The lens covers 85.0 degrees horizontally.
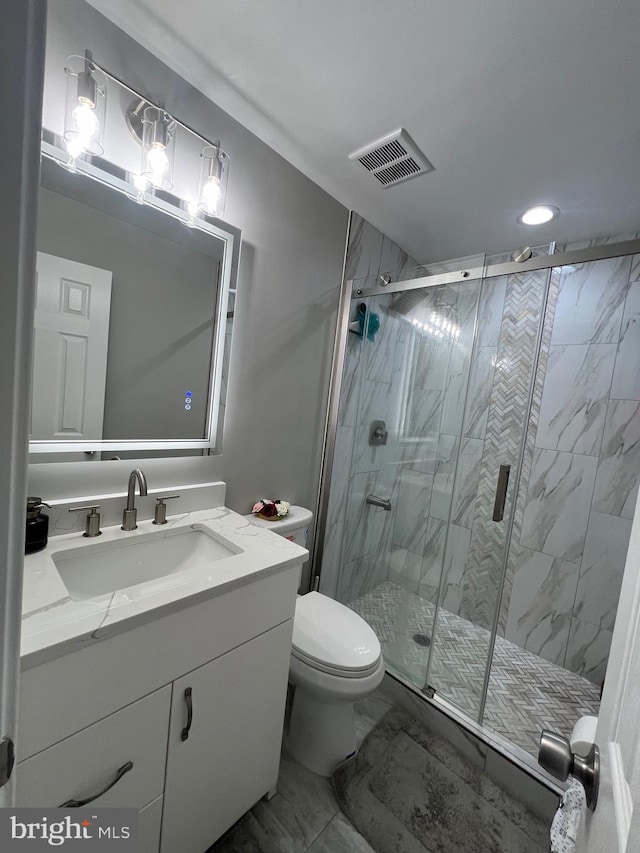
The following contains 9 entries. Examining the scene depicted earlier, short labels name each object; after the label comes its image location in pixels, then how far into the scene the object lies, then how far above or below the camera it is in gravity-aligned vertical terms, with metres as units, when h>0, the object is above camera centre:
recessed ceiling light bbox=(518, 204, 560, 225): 1.67 +1.03
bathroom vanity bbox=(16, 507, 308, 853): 0.67 -0.66
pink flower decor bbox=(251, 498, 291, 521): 1.54 -0.49
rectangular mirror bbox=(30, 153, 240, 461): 1.02 +0.20
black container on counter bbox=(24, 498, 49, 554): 0.91 -0.40
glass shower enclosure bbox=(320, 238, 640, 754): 1.78 -0.32
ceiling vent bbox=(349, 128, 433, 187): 1.36 +1.03
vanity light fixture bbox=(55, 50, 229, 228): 0.98 +0.74
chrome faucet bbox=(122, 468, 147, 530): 1.11 -0.40
